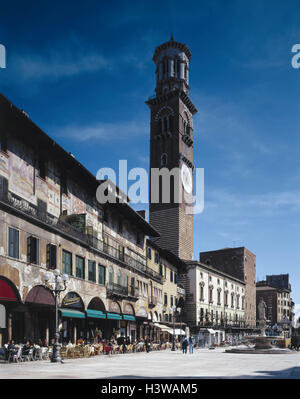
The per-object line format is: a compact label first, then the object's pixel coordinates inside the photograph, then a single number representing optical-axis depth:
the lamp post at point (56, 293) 24.16
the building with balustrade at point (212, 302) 76.44
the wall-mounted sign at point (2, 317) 25.37
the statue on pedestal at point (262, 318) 49.05
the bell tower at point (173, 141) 78.06
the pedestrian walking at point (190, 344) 41.31
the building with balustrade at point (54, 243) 26.39
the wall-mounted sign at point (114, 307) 41.26
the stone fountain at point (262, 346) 39.88
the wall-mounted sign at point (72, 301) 31.81
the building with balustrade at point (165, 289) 56.81
